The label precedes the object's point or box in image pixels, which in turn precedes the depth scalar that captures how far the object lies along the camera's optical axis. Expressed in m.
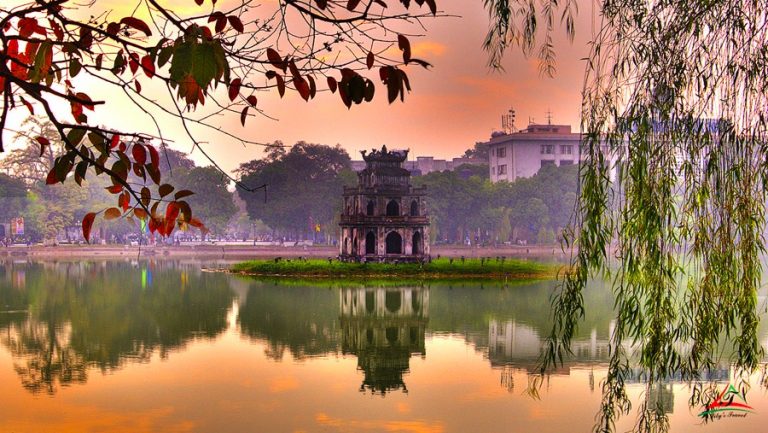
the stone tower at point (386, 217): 50.75
